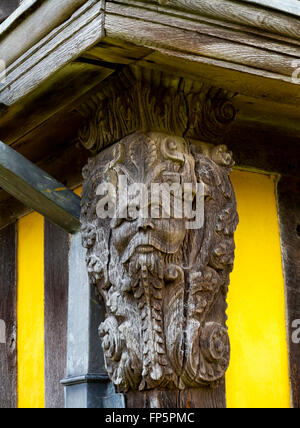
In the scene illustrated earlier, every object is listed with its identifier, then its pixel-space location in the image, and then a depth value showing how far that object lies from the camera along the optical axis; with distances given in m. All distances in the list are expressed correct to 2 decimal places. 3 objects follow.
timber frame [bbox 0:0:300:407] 2.74
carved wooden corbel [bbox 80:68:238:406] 2.96
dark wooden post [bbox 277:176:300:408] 3.60
